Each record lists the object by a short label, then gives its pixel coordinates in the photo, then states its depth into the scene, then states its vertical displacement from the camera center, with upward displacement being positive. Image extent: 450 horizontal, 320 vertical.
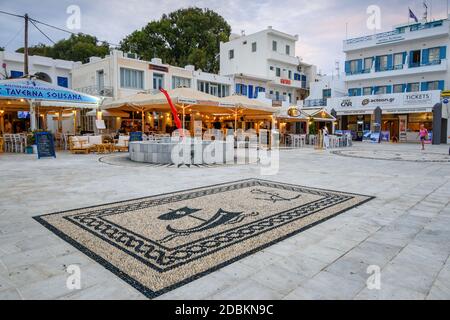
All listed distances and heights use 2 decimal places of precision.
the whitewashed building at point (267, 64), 34.09 +9.22
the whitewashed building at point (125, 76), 22.02 +5.12
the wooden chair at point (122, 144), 14.72 -0.18
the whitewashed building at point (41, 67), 22.08 +5.73
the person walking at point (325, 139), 18.80 -0.02
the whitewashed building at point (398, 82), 27.64 +5.72
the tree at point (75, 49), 34.47 +10.80
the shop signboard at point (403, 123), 30.67 +1.53
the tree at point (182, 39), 37.03 +12.71
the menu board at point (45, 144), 11.74 -0.13
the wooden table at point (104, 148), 14.12 -0.35
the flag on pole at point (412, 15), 30.70 +12.43
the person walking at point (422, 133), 19.38 +0.31
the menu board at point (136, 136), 14.25 +0.19
